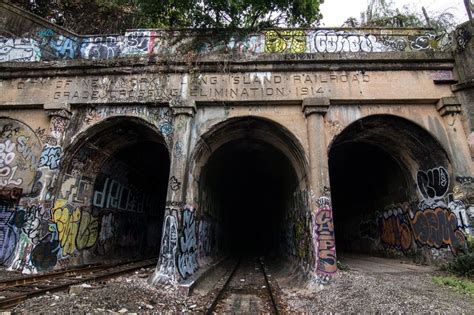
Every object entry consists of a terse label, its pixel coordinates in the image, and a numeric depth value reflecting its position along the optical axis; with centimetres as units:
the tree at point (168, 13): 1241
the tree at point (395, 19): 1197
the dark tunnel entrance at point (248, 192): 1201
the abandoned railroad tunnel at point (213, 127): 855
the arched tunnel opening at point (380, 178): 935
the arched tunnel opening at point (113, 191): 986
